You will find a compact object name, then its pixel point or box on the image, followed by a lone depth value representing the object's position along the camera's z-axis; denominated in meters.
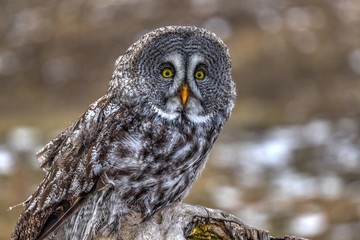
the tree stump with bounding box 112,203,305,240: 10.11
